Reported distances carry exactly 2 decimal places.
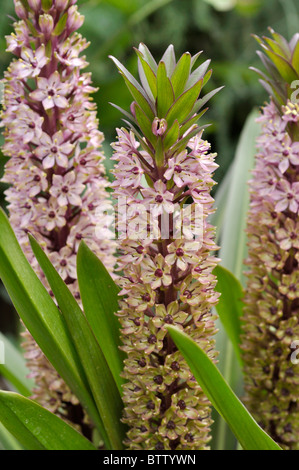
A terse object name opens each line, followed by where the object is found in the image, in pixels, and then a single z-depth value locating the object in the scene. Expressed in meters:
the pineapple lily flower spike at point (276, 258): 0.78
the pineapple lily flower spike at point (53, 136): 0.76
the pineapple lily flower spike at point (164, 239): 0.70
